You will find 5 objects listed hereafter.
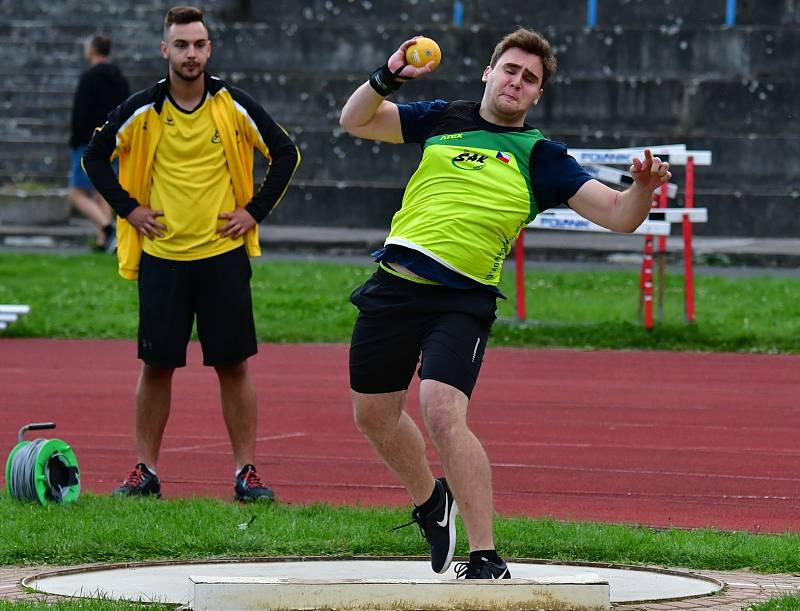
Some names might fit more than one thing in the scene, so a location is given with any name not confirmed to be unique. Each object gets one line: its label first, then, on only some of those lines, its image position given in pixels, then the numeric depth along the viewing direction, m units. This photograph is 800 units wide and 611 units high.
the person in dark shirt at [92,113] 39.31
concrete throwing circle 12.74
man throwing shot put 12.48
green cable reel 16.05
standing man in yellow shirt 16.89
